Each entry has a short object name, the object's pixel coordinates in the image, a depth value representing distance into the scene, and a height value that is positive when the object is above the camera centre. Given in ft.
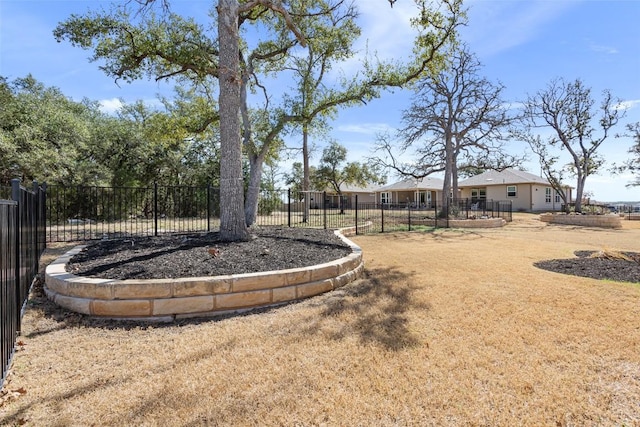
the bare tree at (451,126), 56.95 +14.50
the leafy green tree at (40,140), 42.04 +9.79
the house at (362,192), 138.12 +6.44
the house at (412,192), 119.34 +5.87
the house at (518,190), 98.16 +5.19
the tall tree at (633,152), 80.23 +13.64
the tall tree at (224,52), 19.33 +14.13
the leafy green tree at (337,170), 100.89 +11.49
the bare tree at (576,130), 71.36 +16.97
